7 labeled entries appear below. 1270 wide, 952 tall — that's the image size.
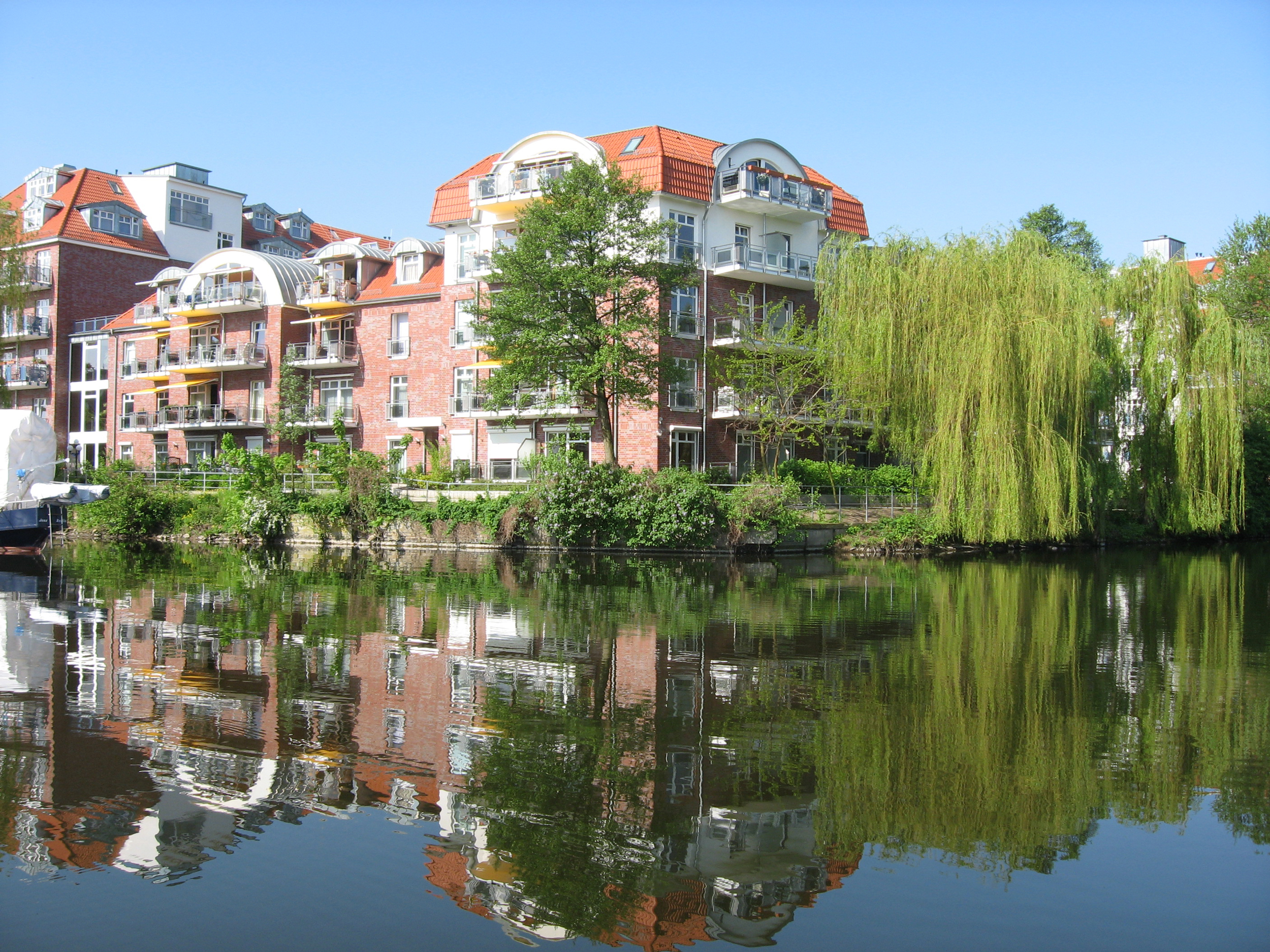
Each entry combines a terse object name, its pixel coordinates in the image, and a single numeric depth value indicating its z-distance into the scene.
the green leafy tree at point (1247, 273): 44.41
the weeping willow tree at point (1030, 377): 29.89
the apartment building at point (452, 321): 39.22
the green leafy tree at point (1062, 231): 60.81
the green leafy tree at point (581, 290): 33.47
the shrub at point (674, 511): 31.75
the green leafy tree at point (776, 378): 37.16
